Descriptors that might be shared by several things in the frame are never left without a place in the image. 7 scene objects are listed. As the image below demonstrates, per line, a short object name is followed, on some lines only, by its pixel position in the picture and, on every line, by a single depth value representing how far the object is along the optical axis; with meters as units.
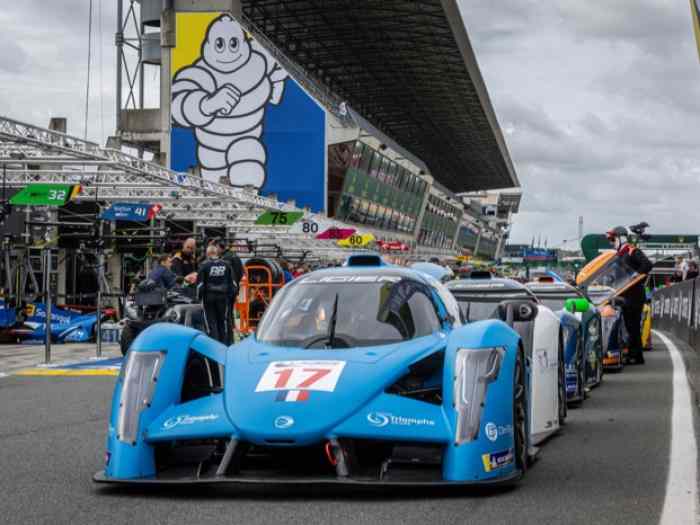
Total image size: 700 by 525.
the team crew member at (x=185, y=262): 18.53
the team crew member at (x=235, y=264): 17.94
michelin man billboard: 51.09
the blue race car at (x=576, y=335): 11.57
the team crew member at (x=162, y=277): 17.78
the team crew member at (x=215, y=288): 16.78
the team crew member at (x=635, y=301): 16.89
